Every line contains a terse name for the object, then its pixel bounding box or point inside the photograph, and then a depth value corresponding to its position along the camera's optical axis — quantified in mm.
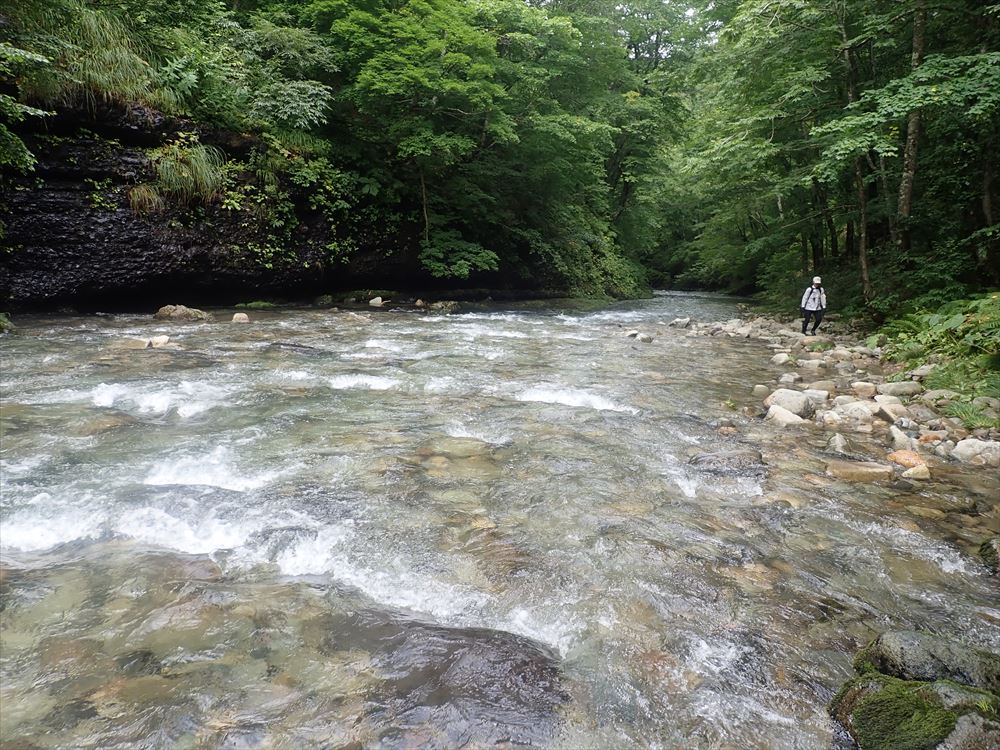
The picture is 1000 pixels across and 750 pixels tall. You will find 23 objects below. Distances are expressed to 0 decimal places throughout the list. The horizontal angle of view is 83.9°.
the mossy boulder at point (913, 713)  1768
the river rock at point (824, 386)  7016
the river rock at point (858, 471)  4324
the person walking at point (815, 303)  12328
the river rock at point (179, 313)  10680
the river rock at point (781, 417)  5672
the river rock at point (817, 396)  6254
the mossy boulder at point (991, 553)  3123
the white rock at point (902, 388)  6801
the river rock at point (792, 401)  5989
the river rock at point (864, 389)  6814
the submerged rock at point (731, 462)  4414
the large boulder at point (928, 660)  2082
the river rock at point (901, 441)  4988
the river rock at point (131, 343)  7719
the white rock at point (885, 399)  6105
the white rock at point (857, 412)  5633
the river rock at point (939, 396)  6199
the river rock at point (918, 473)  4355
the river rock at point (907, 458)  4585
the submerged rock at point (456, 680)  1955
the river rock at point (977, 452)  4656
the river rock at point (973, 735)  1726
